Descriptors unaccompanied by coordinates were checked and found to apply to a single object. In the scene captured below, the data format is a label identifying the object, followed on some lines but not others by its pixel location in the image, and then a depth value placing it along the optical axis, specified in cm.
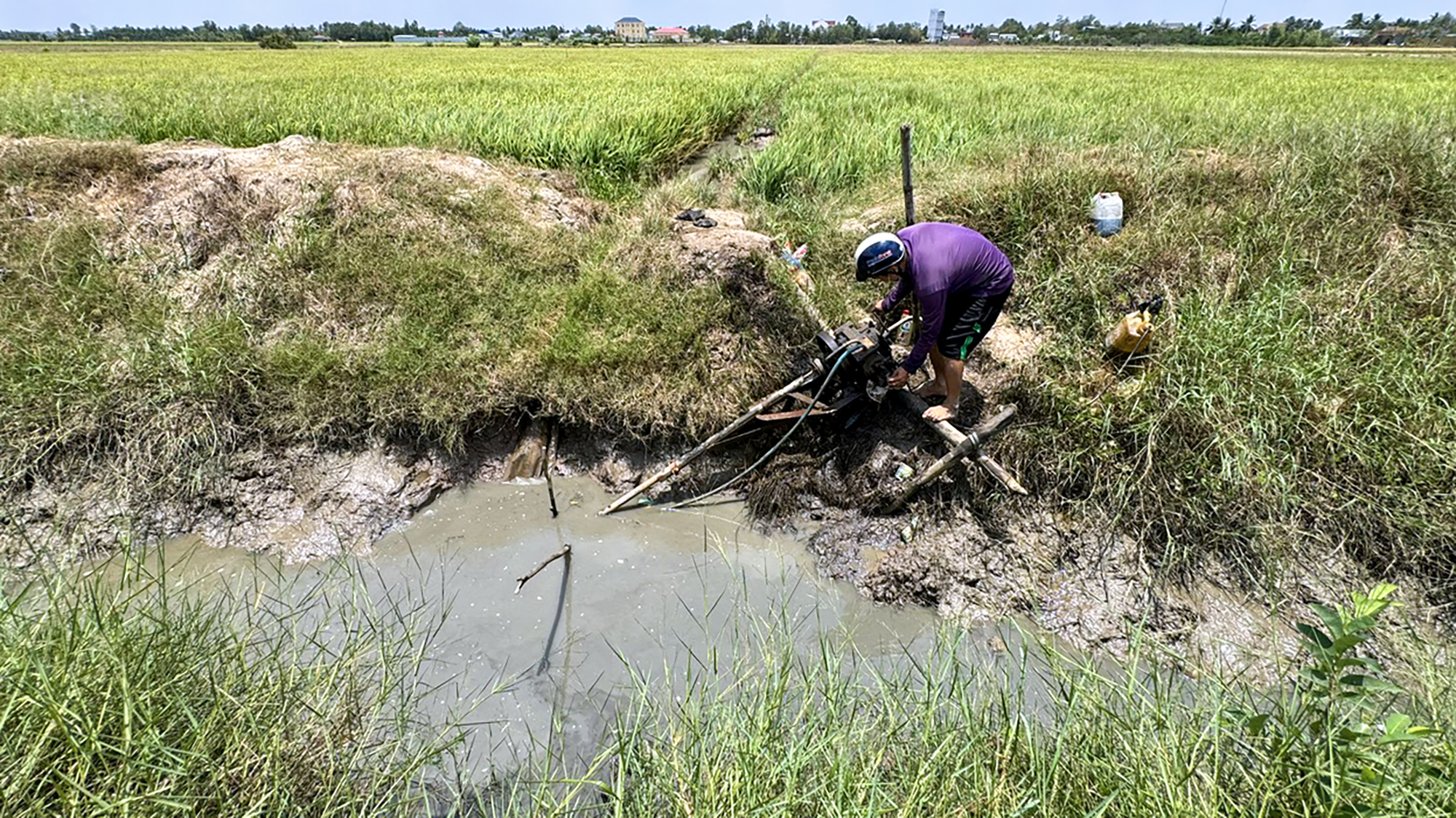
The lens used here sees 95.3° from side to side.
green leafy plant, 142
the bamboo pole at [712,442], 359
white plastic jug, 458
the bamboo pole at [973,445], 323
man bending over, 318
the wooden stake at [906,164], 402
